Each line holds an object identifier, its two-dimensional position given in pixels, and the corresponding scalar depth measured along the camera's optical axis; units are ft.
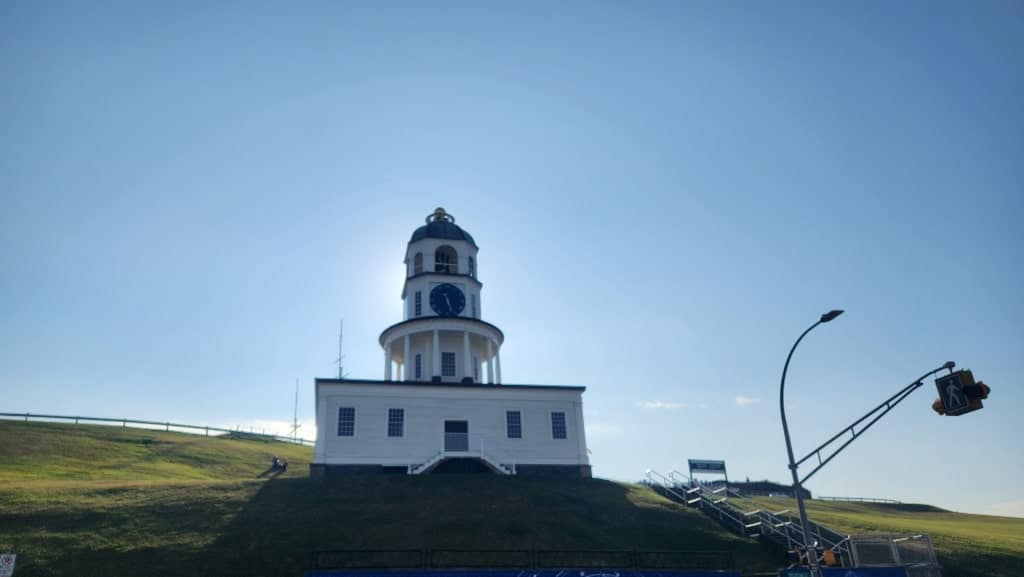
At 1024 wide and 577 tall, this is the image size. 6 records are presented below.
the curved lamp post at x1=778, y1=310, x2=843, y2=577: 65.87
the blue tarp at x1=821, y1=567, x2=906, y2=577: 78.64
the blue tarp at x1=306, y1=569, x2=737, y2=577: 65.16
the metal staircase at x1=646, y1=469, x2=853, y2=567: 95.61
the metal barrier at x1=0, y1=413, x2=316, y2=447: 212.48
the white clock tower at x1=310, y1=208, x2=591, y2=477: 132.16
